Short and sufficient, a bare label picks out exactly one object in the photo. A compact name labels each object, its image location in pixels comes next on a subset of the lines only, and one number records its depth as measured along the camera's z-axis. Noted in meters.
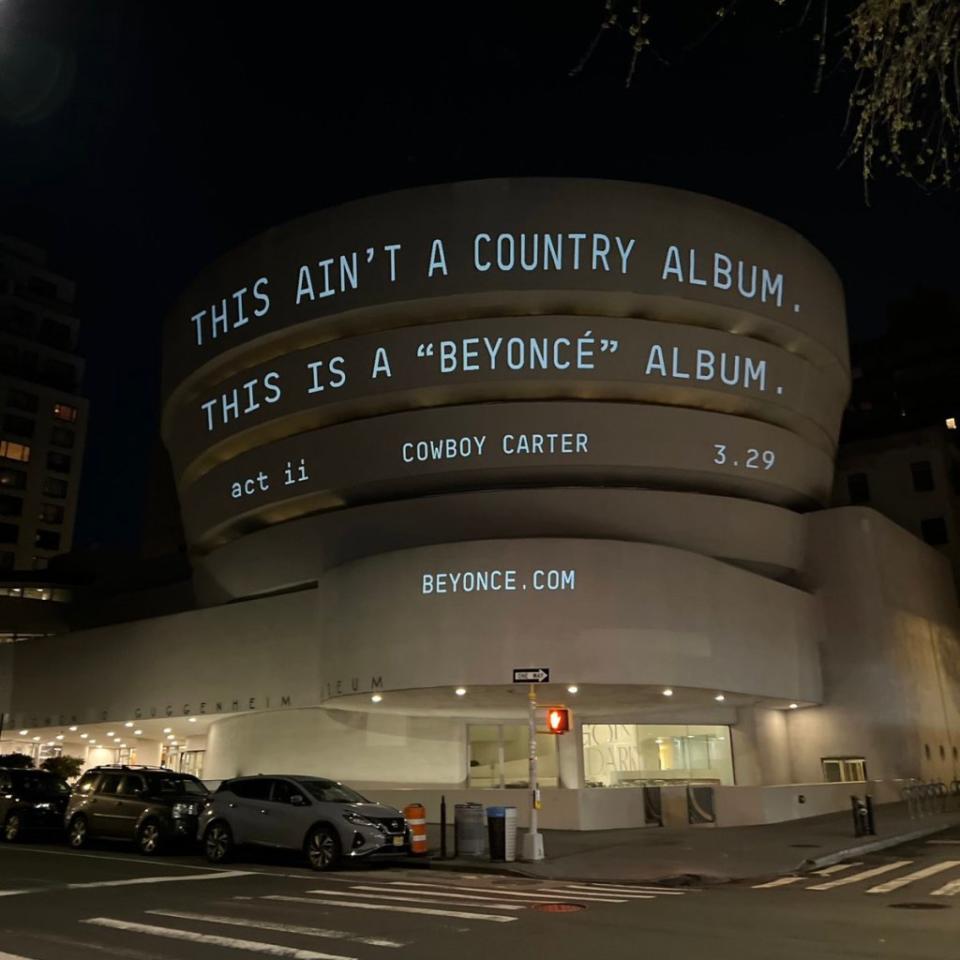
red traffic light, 19.12
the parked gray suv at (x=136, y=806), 20.52
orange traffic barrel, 19.73
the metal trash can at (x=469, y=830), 19.94
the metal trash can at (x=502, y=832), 19.25
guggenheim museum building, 29.11
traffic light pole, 19.09
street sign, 20.44
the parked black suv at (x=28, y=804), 23.31
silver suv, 18.06
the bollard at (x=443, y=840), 19.72
